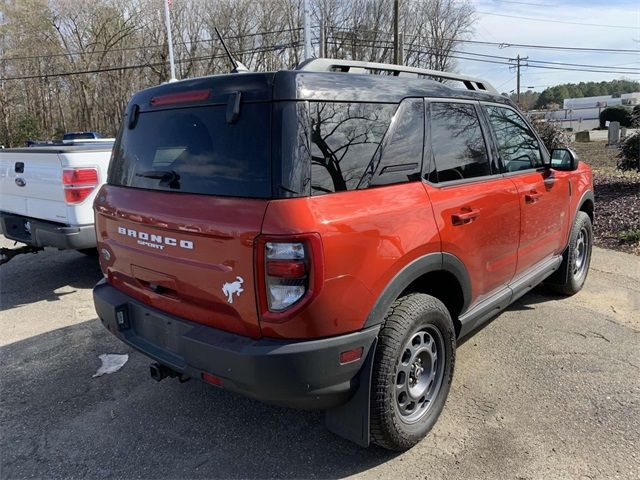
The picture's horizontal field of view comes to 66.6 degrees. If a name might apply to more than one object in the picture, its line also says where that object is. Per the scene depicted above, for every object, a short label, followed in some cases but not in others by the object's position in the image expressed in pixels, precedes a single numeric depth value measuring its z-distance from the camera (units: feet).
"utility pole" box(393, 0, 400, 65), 74.43
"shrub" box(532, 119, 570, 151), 37.14
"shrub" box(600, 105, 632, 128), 150.45
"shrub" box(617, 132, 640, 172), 32.17
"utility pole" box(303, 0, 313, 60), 54.13
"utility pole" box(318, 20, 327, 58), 97.02
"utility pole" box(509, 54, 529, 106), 230.31
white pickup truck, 16.29
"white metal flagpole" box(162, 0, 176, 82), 59.82
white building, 193.77
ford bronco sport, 6.88
